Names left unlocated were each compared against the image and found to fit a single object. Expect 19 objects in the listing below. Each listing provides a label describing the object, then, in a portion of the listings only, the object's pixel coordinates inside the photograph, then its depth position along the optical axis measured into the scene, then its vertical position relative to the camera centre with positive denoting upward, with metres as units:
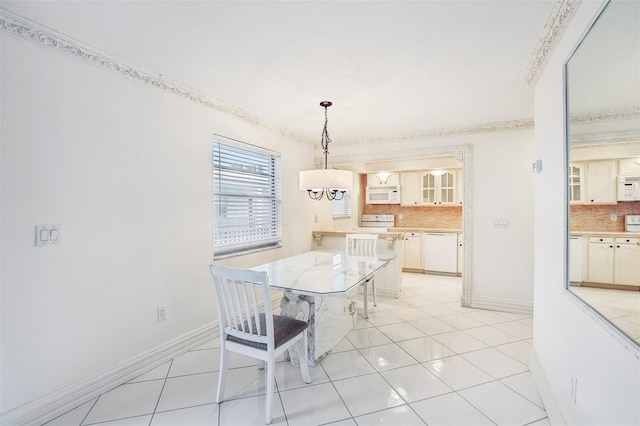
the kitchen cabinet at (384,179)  6.22 +0.70
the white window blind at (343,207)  5.81 +0.10
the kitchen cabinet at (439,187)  5.78 +0.47
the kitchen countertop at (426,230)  5.43 -0.34
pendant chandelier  2.55 +0.27
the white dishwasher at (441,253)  5.46 -0.75
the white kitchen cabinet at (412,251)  5.76 -0.76
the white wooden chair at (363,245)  3.74 -0.42
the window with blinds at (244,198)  3.03 +0.16
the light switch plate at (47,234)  1.73 -0.13
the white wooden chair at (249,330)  1.76 -0.77
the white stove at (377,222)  6.51 -0.22
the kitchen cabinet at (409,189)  6.04 +0.46
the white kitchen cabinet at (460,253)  5.41 -0.74
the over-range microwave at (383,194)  6.22 +0.37
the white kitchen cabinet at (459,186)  5.73 +0.49
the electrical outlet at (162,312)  2.40 -0.80
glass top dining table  2.01 -0.49
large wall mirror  0.99 +0.17
